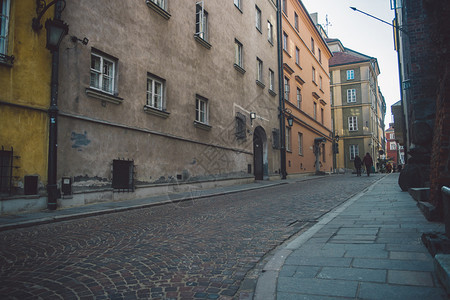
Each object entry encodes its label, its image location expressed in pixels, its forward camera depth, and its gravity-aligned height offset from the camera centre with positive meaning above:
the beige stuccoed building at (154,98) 8.75 +2.67
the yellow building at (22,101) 7.18 +1.69
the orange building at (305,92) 24.58 +7.03
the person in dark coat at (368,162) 23.06 +0.68
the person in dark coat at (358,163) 23.84 +0.59
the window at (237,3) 17.98 +9.43
